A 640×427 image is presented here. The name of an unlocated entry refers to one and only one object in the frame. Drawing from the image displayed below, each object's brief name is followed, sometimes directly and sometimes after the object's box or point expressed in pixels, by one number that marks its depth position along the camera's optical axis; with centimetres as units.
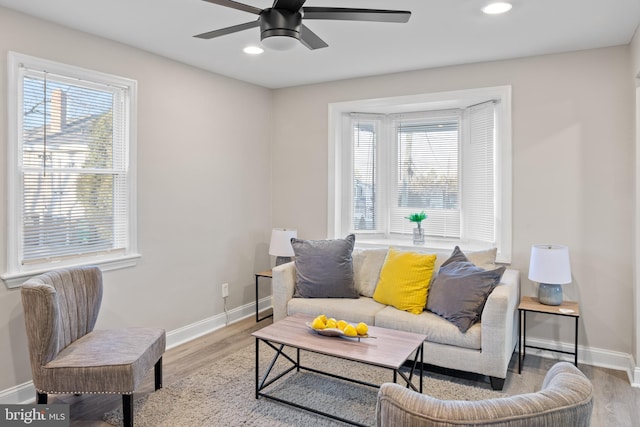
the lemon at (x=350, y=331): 276
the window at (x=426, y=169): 411
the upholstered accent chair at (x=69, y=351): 244
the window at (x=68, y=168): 288
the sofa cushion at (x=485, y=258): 367
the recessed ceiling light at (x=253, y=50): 364
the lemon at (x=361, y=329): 277
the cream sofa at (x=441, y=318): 307
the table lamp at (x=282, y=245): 461
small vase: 457
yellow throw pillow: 355
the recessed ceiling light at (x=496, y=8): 273
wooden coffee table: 250
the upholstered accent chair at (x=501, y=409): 112
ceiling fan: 208
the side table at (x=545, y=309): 331
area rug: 271
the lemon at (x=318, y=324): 285
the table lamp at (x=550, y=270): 336
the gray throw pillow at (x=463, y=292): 322
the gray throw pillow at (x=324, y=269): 392
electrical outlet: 456
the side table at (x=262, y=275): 459
